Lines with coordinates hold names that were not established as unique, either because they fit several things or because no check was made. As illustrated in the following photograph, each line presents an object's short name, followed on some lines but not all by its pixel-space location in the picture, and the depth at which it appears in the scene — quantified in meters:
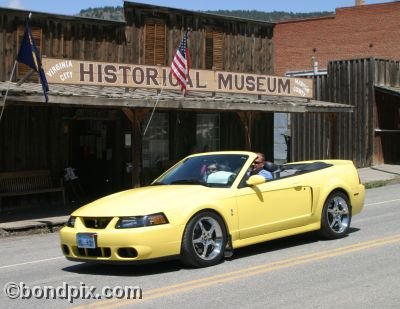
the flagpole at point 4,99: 12.69
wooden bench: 16.73
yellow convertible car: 7.70
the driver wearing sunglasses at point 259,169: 9.18
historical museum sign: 14.91
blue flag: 13.01
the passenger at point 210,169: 8.97
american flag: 15.89
